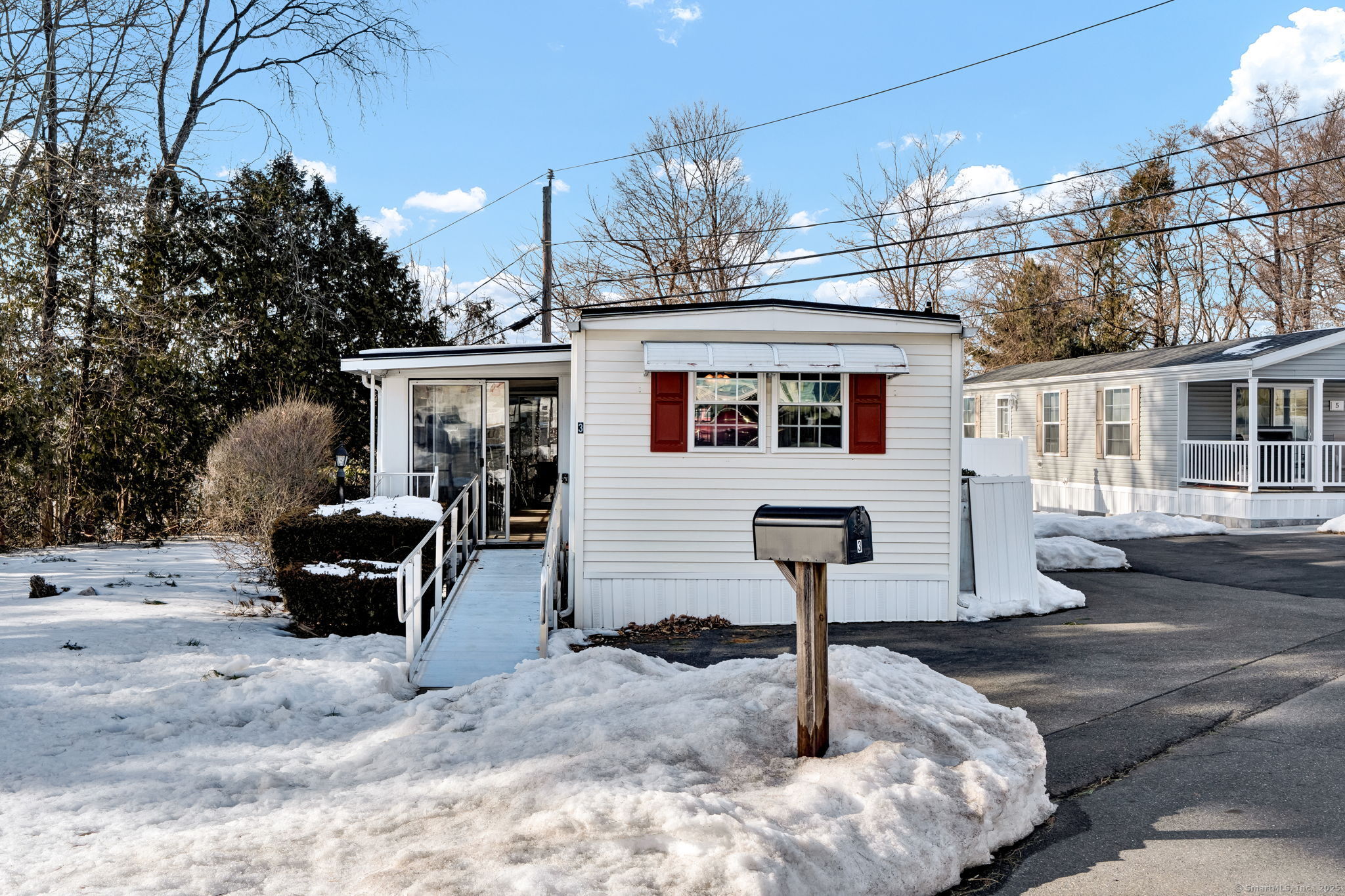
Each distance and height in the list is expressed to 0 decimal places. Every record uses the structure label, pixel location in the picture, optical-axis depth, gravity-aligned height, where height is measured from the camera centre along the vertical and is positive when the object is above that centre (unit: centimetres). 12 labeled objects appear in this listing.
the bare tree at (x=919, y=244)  3023 +657
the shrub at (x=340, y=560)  937 -110
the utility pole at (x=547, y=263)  2173 +434
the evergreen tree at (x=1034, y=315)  3559 +511
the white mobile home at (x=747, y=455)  1030 +0
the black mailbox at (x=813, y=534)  452 -37
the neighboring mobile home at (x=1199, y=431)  1831 +49
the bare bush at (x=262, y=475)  1247 -25
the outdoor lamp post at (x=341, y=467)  1141 -12
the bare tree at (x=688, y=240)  2856 +638
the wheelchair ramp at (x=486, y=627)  806 -158
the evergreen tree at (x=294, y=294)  1998 +365
